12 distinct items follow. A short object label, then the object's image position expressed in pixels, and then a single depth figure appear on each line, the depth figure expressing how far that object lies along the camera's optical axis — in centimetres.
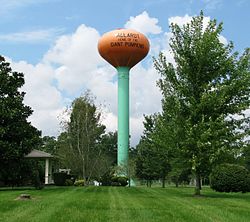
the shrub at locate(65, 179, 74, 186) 4706
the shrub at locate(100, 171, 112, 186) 5235
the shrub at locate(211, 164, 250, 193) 3316
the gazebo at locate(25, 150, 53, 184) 4344
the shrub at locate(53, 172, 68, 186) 4632
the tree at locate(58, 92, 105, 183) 4994
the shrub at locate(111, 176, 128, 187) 5088
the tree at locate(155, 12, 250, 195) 2472
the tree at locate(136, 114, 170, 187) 5522
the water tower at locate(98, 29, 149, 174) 5494
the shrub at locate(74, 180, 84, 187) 4740
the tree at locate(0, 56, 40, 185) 3108
